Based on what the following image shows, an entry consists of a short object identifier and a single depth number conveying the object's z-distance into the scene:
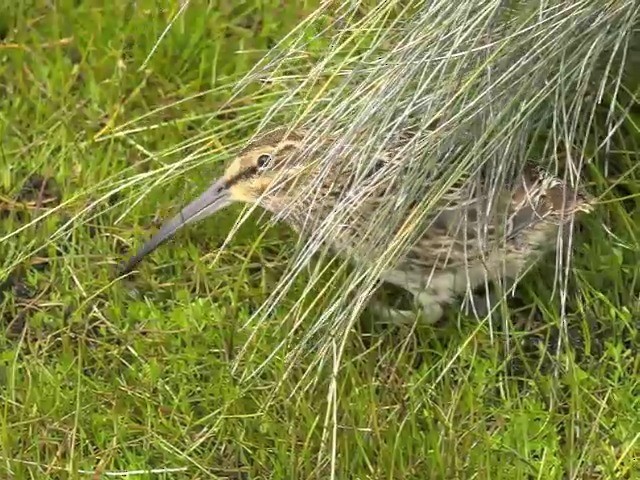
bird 5.49
